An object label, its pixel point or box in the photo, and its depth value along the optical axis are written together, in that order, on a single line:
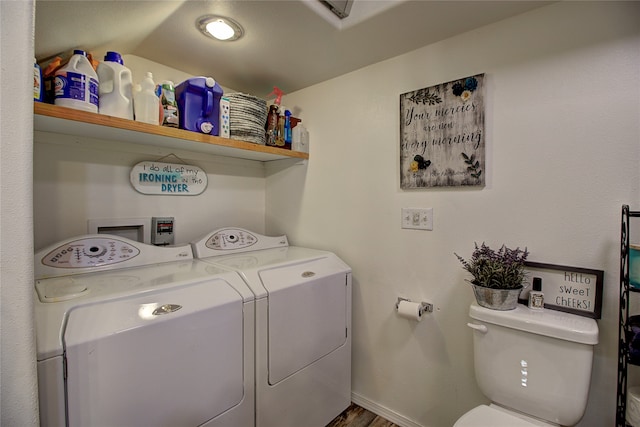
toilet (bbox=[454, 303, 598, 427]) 1.04
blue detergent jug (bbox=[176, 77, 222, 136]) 1.45
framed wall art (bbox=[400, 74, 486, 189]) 1.40
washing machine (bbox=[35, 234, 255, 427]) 0.83
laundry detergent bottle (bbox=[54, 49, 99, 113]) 1.09
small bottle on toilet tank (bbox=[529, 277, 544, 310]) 1.20
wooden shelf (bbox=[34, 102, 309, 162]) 1.09
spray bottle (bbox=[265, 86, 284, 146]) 1.87
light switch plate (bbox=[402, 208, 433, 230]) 1.56
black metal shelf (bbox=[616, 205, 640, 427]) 1.00
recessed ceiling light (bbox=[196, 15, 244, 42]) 1.33
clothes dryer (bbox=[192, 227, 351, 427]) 1.32
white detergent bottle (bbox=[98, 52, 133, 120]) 1.21
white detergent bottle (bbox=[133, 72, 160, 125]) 1.30
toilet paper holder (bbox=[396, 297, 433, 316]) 1.56
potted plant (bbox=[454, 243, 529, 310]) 1.19
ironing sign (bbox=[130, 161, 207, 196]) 1.66
